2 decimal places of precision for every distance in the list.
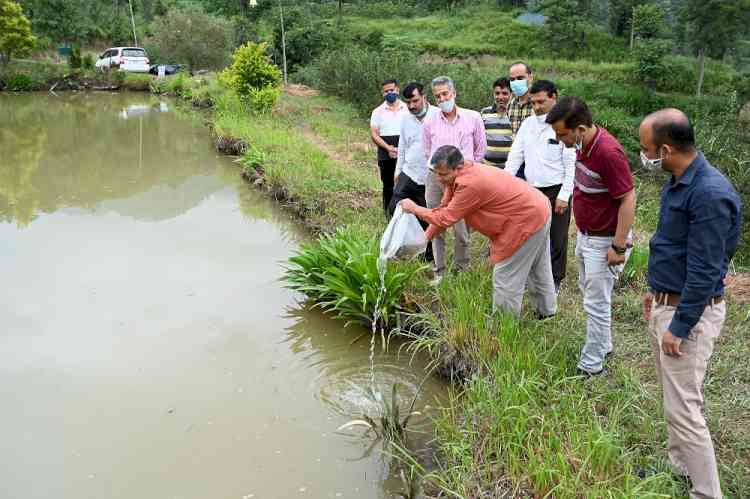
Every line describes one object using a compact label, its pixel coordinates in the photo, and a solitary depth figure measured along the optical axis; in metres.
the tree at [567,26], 27.58
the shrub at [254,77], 14.34
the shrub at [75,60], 25.30
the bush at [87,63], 25.50
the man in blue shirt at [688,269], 2.18
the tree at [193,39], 25.23
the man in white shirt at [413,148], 4.94
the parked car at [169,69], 26.27
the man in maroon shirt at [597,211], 3.02
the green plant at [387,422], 3.37
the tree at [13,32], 23.98
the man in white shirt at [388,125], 5.84
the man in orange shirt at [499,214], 3.44
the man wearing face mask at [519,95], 4.66
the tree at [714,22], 19.00
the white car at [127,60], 25.72
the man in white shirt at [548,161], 3.93
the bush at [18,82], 23.14
